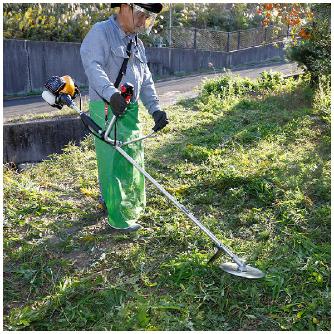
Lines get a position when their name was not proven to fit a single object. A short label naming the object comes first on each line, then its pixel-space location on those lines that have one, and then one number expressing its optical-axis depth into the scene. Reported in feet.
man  11.29
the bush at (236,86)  27.84
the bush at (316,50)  26.48
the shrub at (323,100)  22.23
